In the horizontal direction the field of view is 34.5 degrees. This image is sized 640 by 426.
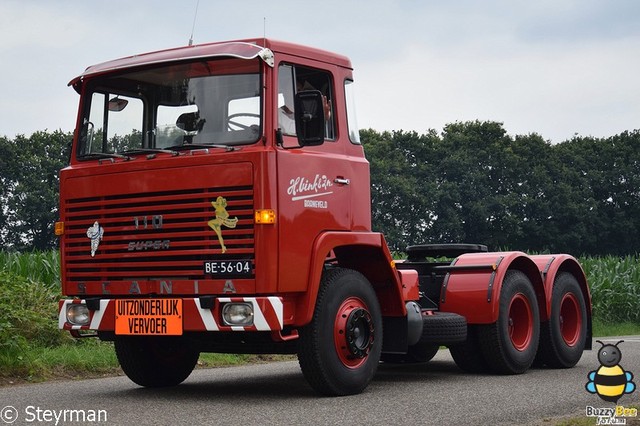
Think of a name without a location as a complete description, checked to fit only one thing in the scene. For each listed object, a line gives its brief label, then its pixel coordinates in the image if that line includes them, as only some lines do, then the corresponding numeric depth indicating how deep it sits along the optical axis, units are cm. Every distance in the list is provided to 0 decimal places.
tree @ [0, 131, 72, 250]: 5950
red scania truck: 834
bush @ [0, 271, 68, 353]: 1101
